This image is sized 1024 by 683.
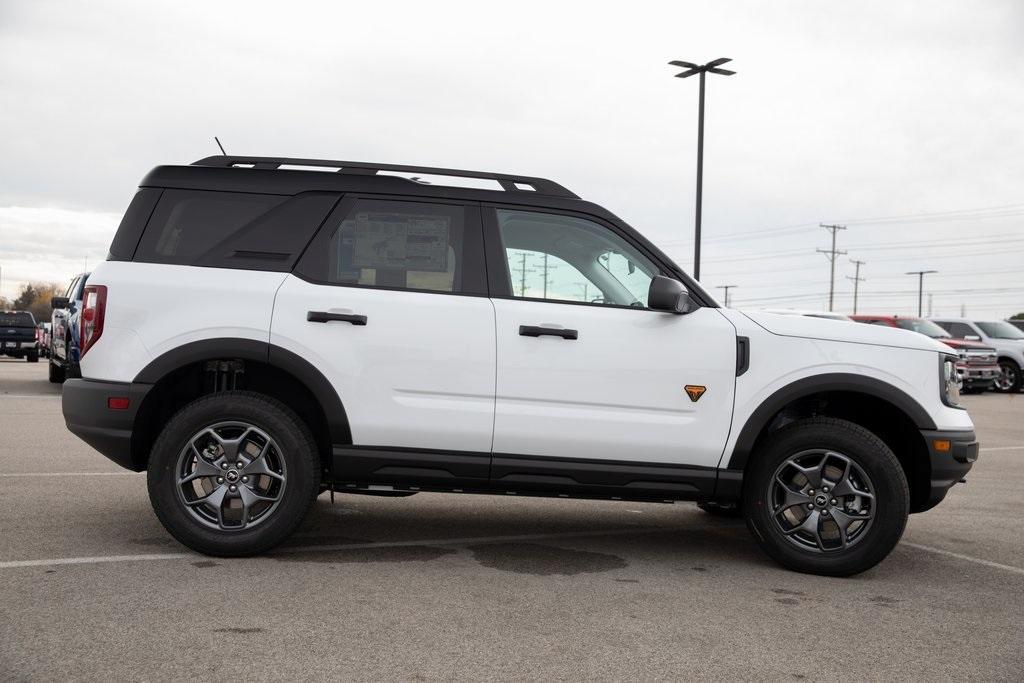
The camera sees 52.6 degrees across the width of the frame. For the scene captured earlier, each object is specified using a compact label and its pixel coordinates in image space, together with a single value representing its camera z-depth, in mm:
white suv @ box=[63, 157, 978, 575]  5402
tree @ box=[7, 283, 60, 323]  125875
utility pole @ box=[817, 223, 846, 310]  84688
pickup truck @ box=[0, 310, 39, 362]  31516
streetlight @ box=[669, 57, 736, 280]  23859
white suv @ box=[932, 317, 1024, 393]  26453
